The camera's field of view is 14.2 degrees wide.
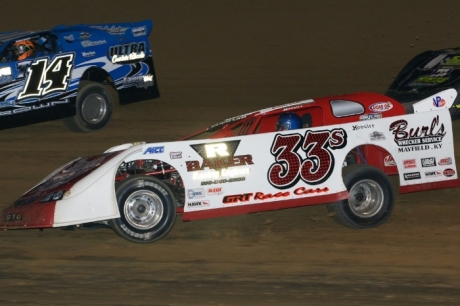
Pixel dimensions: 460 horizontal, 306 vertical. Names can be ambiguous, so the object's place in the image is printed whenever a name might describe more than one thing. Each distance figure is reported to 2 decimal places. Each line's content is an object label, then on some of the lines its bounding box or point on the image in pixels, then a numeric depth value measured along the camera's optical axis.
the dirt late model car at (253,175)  14.96
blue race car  23.26
